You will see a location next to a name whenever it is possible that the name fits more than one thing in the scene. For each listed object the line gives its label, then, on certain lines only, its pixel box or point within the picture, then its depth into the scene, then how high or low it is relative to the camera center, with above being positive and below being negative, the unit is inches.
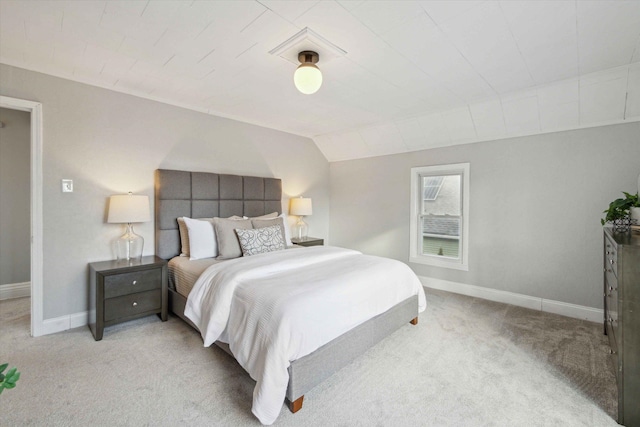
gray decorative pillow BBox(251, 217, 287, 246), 141.3 -6.5
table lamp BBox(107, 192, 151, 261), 113.3 -3.2
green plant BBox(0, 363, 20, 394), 31.7 -19.1
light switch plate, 111.1 +8.8
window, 156.7 -2.7
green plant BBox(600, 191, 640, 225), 90.1 +1.5
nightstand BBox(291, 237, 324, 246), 173.8 -19.3
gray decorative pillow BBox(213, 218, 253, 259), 124.8 -12.8
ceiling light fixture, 85.3 +39.2
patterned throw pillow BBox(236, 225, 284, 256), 125.5 -13.6
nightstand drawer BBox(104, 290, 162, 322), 104.6 -35.8
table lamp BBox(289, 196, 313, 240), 181.2 +0.5
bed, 73.6 -18.1
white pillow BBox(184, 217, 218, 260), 125.1 -13.0
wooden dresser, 66.0 -27.6
